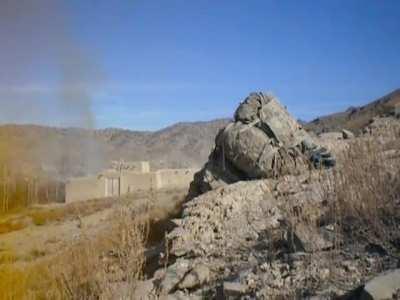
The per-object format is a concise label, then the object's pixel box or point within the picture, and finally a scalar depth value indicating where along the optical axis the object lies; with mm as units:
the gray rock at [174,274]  5743
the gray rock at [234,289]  4895
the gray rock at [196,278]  5660
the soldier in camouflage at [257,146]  9086
